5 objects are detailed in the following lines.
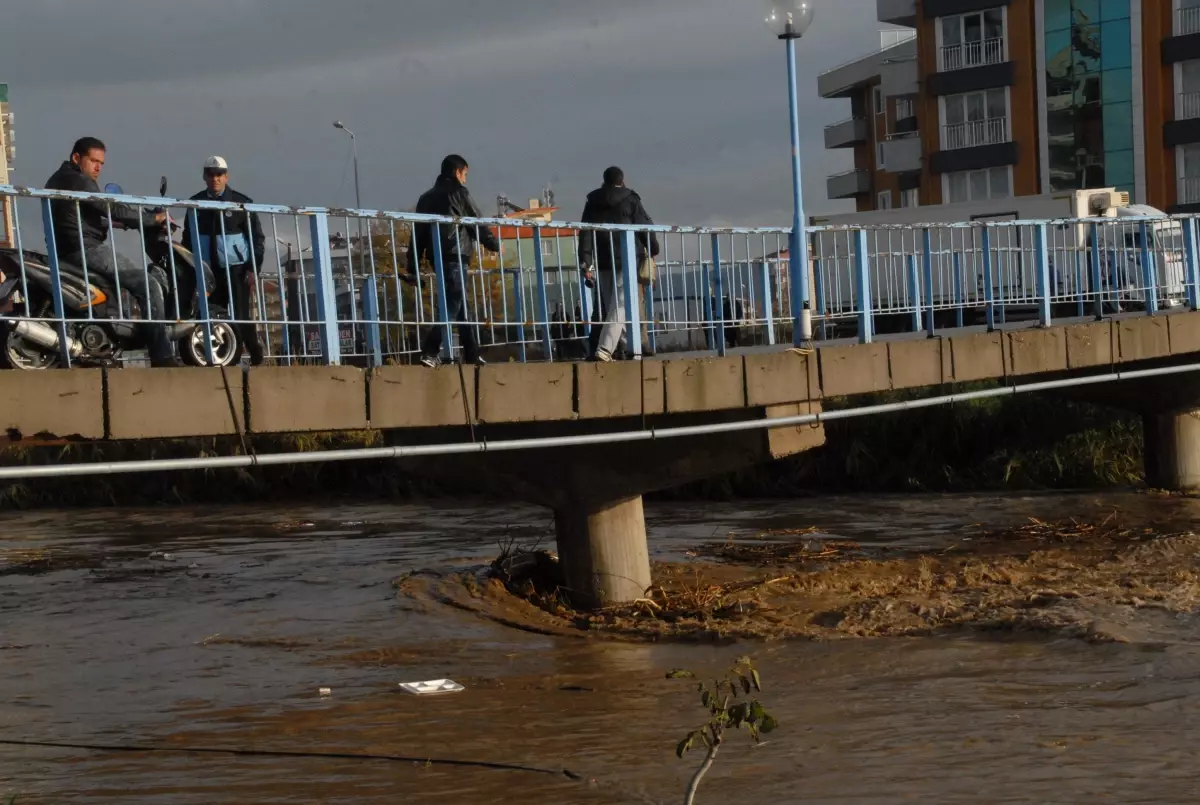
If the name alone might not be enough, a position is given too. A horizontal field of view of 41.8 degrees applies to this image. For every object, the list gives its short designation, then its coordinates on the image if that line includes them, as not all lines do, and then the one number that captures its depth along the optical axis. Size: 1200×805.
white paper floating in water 9.16
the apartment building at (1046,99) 44.84
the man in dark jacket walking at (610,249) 10.89
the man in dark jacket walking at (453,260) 9.79
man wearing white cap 8.84
